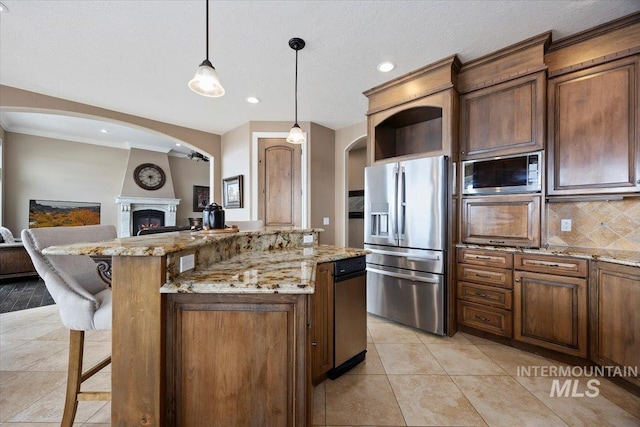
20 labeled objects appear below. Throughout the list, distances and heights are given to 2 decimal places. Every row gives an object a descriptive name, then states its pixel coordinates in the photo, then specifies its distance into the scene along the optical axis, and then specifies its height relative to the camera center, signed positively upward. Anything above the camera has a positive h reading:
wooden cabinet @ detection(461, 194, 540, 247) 2.26 -0.07
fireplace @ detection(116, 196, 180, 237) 6.49 -0.01
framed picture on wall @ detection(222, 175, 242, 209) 4.37 +0.36
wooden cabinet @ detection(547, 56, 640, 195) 1.97 +0.67
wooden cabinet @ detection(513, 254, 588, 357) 1.98 -0.73
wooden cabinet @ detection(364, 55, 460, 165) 2.57 +1.12
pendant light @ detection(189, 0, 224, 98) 1.54 +0.78
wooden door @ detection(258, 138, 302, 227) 4.20 +0.49
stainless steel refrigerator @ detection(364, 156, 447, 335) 2.54 -0.29
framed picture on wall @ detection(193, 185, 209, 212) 7.75 +0.47
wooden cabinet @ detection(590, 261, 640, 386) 1.69 -0.70
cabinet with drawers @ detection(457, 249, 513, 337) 2.32 -0.72
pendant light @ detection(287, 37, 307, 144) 2.59 +0.76
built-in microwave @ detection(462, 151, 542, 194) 2.26 +0.35
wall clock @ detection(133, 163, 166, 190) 6.77 +0.96
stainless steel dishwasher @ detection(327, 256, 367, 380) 1.84 -0.75
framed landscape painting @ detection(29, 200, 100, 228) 5.68 -0.01
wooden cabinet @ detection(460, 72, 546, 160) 2.24 +0.87
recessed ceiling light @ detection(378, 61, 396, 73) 2.60 +1.48
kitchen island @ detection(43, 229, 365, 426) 1.07 -0.56
